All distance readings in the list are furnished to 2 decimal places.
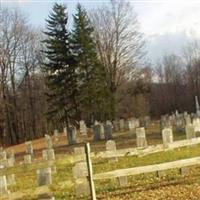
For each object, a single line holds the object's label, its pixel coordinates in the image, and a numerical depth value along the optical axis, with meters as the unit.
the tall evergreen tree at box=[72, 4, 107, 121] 50.94
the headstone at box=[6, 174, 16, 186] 16.42
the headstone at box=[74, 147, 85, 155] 17.48
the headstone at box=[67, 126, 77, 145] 33.69
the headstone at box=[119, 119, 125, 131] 41.06
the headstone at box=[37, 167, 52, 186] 11.65
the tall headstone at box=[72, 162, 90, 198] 11.70
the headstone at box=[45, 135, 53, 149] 30.66
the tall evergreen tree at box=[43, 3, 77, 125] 52.28
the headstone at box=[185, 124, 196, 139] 19.80
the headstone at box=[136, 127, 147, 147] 20.70
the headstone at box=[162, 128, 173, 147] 18.58
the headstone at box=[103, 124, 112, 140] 32.56
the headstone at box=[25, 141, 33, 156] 31.36
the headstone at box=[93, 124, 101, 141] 33.12
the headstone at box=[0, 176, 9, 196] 12.29
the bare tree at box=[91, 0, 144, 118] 53.44
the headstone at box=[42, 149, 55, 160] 20.37
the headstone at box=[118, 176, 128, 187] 13.16
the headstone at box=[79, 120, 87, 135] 38.97
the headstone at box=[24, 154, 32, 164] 21.45
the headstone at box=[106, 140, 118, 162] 18.08
